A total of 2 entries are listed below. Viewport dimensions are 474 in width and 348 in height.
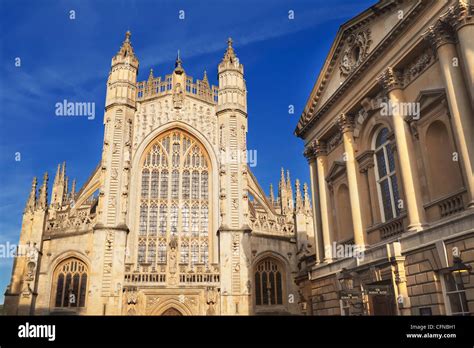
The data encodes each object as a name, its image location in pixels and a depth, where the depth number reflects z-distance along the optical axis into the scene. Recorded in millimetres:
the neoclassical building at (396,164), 11523
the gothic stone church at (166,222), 26500
